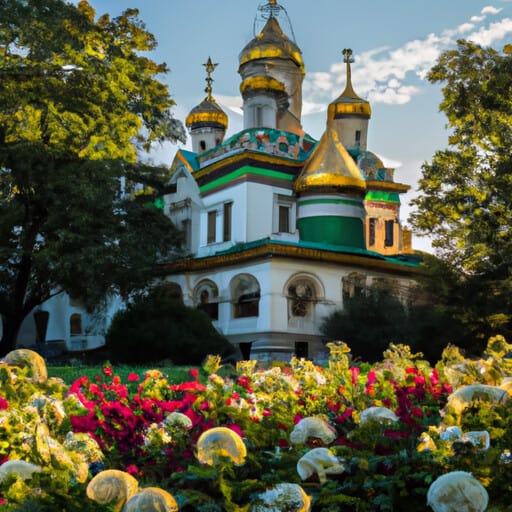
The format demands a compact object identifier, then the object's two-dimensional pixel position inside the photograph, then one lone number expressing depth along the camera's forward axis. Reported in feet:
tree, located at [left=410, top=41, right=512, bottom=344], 61.46
